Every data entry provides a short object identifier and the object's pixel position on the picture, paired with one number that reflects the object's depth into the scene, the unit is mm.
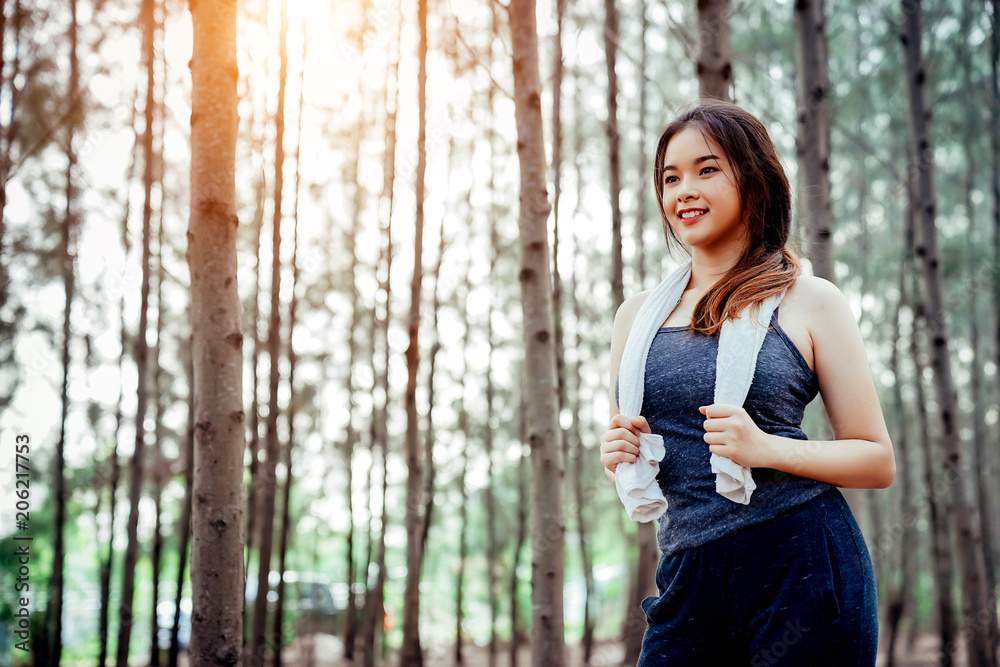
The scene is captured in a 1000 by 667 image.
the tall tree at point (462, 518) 8977
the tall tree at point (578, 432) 8172
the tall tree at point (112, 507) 6098
